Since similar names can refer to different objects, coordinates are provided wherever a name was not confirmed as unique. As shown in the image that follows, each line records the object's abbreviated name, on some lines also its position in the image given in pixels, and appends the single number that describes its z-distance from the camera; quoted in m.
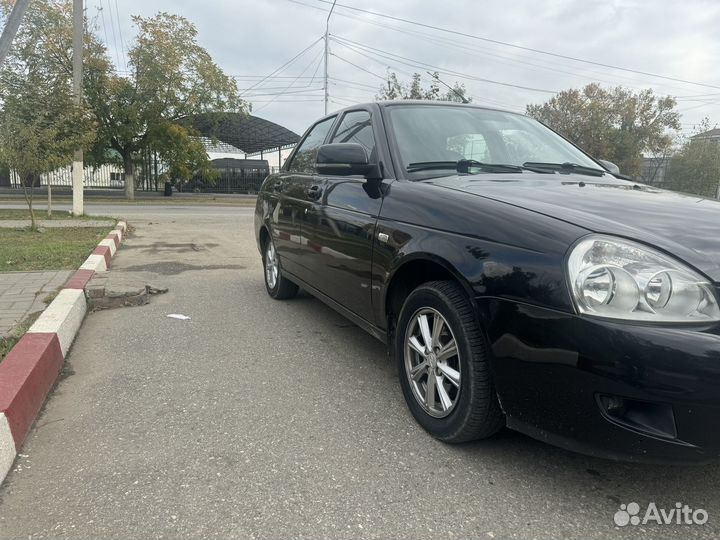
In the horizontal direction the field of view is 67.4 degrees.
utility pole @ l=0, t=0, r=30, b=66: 3.09
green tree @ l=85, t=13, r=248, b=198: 24.42
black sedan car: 1.81
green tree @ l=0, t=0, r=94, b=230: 10.01
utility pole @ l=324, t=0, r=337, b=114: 28.41
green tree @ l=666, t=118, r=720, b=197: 38.81
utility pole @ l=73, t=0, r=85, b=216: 13.35
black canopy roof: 28.76
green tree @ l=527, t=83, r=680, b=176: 37.34
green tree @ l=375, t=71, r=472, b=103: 30.22
